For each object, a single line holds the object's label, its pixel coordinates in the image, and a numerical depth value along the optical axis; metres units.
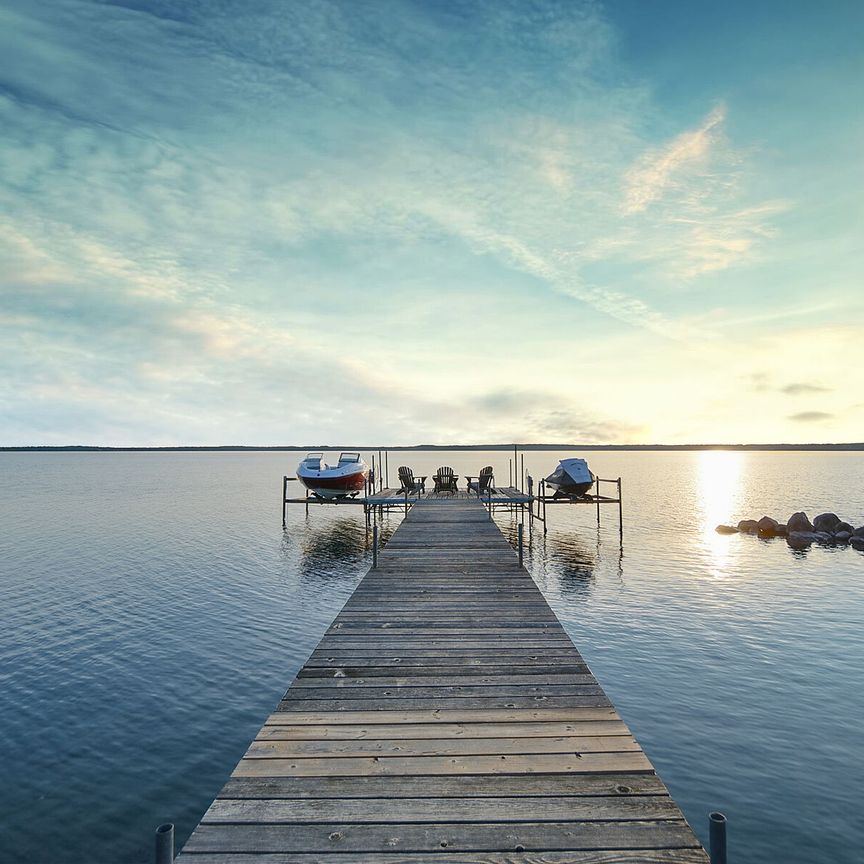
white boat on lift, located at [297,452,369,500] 37.53
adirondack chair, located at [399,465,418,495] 30.80
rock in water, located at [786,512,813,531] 35.53
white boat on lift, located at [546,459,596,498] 34.88
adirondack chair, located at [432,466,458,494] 35.19
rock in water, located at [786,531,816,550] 32.22
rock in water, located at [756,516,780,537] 36.66
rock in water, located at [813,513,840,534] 34.81
